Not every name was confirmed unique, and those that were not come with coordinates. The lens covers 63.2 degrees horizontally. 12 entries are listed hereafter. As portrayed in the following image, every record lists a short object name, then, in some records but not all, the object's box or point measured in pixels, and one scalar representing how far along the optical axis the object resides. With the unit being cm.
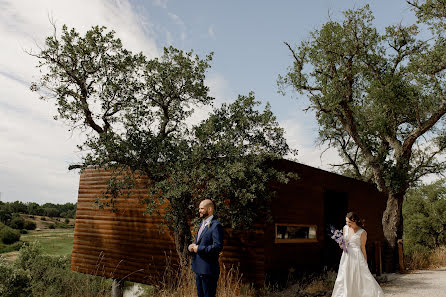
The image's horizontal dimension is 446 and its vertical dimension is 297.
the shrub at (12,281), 1295
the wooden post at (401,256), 1256
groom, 423
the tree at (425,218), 1895
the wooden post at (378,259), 1152
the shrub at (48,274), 1334
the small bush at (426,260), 1372
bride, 610
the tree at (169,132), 797
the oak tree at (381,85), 1281
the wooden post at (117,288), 1273
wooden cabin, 869
